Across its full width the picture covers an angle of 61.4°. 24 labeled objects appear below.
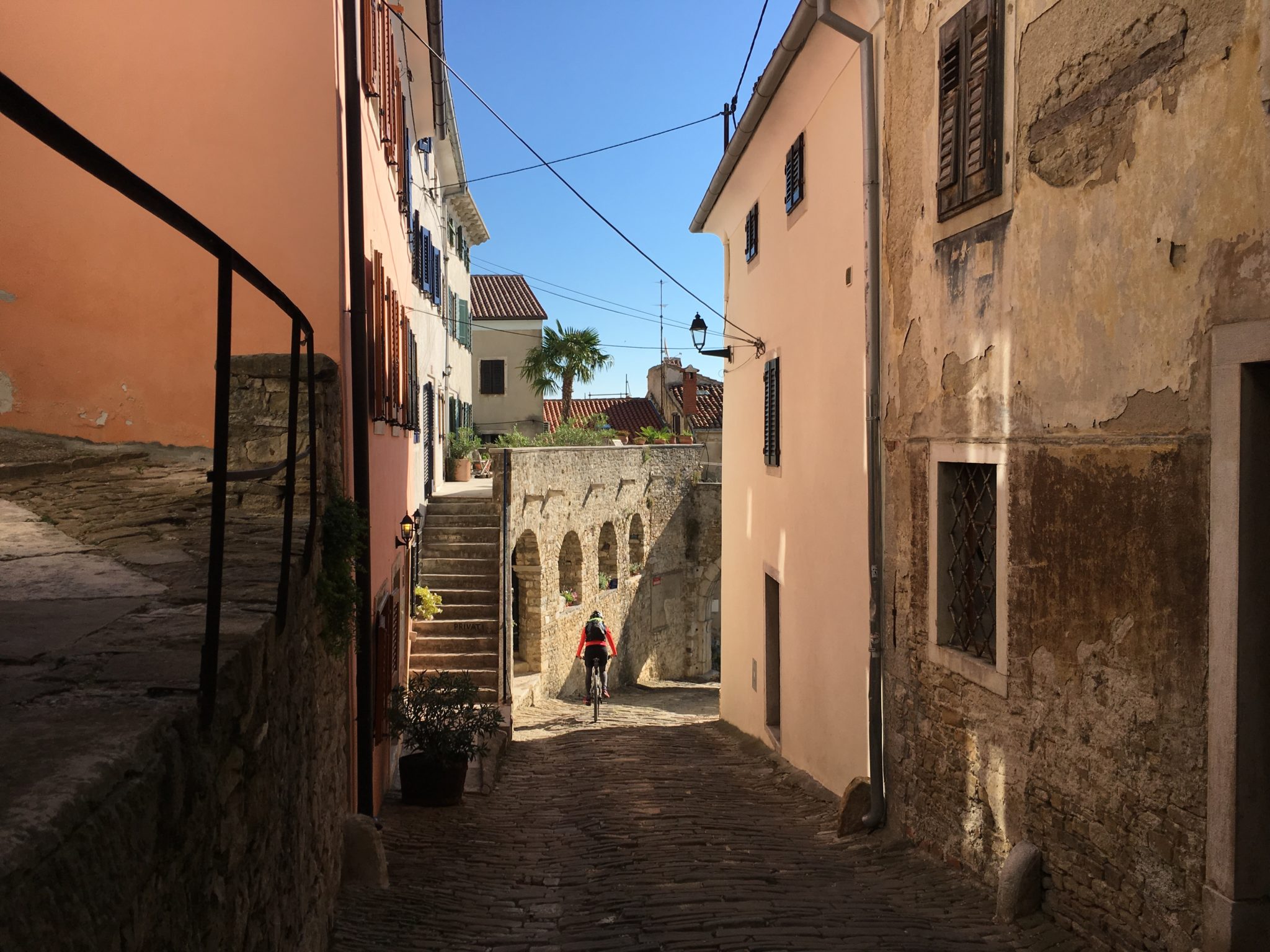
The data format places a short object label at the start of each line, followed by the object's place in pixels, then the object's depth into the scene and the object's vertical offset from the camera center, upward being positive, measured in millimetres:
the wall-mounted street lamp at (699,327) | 15000 +2099
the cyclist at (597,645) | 17797 -2817
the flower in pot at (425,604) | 14477 -1744
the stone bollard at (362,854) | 6344 -2255
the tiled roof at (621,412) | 42031 +2588
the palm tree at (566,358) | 37062 +4068
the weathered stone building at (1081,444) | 4195 +168
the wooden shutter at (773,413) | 11727 +703
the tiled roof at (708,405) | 37688 +2611
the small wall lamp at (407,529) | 11123 -569
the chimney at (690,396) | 38250 +2886
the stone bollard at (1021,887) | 5391 -2069
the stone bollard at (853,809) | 7711 -2394
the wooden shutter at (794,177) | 10477 +3006
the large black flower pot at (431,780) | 9055 -2599
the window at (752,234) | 13297 +3047
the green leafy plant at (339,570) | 5629 -524
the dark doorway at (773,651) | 12398 -2053
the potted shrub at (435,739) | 9062 -2260
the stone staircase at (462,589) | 14477 -1689
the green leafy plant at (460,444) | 25219 +742
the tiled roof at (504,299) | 40281 +6855
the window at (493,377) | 39625 +3637
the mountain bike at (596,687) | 16750 -3434
